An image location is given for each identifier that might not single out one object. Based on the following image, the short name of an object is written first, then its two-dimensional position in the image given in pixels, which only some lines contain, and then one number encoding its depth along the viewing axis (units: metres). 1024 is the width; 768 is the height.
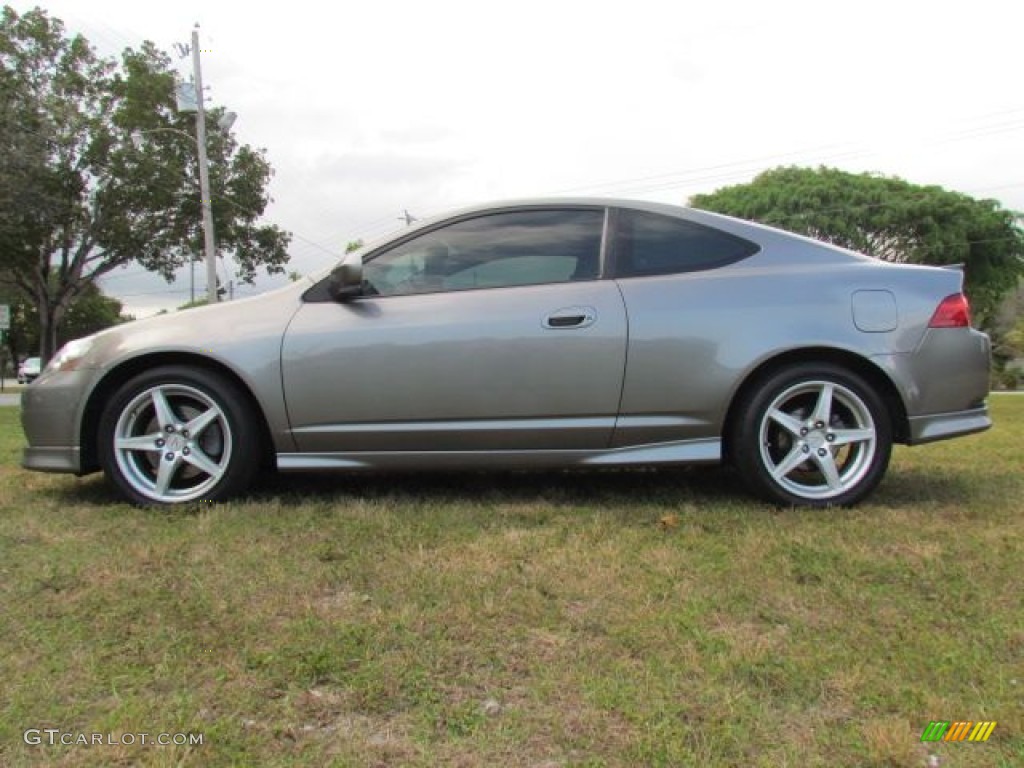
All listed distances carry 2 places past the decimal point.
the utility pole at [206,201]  21.52
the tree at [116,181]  21.45
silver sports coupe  3.71
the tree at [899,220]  35.31
